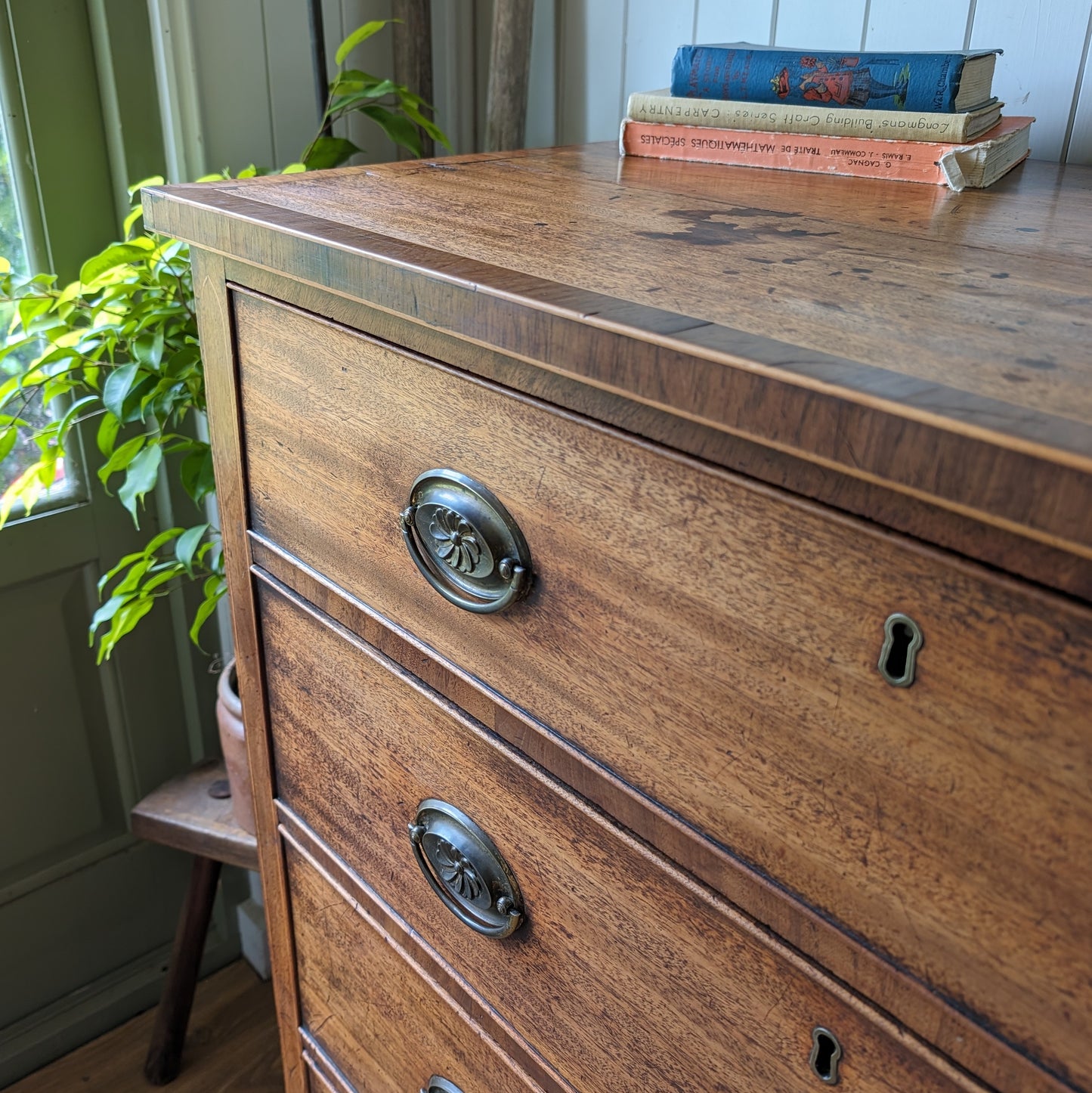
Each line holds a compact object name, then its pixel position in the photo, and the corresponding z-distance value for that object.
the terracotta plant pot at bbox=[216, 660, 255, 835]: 1.11
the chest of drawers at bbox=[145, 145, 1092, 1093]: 0.33
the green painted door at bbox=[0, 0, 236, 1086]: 1.08
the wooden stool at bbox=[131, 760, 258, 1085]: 1.20
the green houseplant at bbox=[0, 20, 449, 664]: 0.94
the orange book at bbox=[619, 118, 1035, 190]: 0.67
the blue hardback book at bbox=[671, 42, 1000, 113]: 0.66
